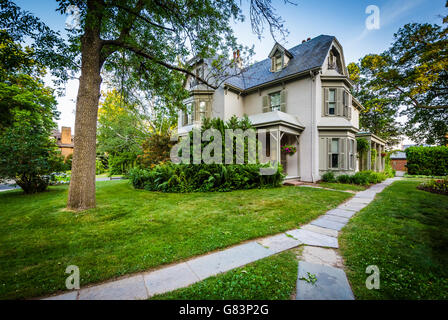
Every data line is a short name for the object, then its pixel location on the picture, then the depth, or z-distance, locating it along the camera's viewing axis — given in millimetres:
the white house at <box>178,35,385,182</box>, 10039
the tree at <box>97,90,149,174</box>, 17828
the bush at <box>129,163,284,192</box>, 7180
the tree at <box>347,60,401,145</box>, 15250
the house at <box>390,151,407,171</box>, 29777
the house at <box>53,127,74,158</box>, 29561
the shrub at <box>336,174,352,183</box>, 9672
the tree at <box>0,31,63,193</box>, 4637
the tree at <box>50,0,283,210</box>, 4035
